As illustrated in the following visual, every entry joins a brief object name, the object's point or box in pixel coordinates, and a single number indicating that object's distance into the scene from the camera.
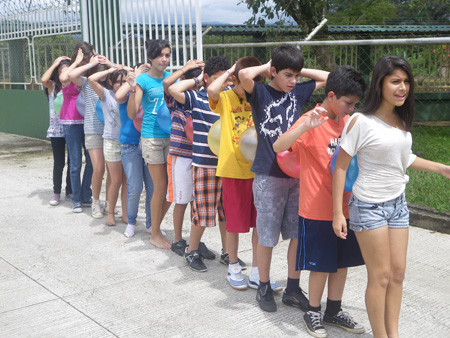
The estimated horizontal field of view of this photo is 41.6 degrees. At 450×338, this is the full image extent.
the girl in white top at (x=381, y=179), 3.06
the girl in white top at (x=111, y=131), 5.91
